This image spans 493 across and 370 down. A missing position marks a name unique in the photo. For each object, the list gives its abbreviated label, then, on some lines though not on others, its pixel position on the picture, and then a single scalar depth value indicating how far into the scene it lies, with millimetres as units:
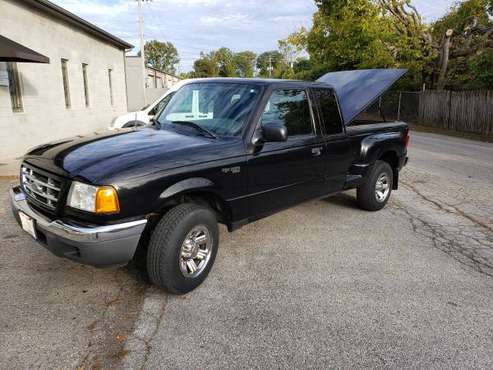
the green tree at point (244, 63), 118188
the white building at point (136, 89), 33938
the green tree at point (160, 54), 105062
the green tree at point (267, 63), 104350
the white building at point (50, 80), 10406
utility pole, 29547
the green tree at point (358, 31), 24391
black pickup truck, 3025
